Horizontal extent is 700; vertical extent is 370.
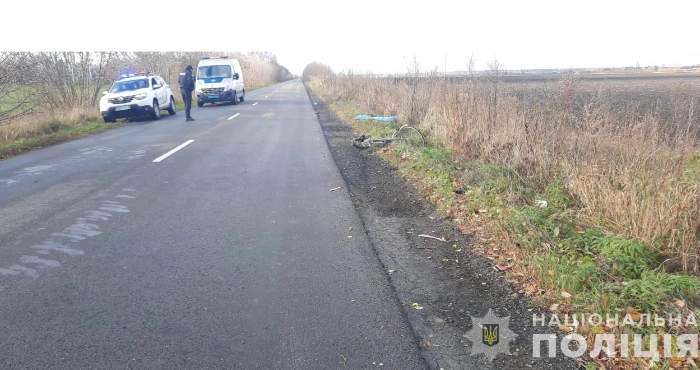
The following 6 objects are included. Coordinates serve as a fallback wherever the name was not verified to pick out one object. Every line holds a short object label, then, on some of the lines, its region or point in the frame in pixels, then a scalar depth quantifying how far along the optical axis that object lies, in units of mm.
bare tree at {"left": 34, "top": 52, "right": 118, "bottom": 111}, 19984
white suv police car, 19266
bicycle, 11680
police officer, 19731
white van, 28344
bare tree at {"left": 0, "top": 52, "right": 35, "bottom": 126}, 14883
